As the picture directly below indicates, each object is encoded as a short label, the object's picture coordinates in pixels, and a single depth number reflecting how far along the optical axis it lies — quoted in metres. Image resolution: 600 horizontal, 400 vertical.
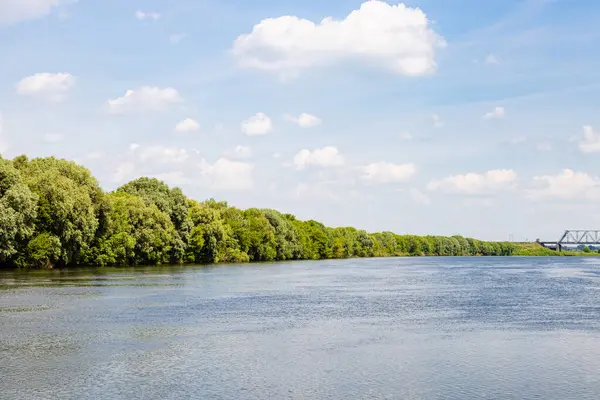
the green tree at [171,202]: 109.62
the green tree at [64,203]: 79.56
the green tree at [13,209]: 69.62
